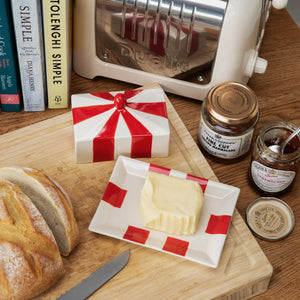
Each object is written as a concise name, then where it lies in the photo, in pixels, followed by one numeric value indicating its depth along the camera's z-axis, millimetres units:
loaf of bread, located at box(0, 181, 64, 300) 1100
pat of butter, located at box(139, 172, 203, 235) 1241
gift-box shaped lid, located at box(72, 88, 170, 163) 1379
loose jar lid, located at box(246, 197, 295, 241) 1348
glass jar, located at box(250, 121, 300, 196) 1306
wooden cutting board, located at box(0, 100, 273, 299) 1209
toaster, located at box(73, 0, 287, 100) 1370
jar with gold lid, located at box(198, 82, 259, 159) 1335
